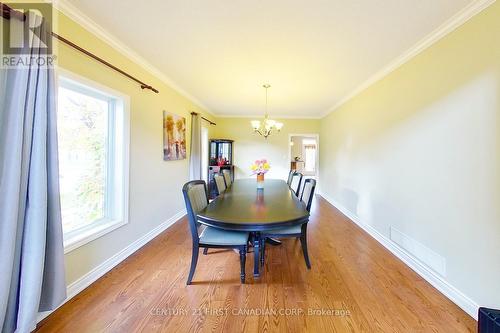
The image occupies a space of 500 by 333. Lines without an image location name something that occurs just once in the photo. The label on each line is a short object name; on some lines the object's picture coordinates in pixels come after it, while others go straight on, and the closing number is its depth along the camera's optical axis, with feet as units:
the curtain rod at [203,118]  14.58
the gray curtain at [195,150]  14.34
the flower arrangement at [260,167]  9.71
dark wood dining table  5.73
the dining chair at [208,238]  6.50
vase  10.00
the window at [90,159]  6.22
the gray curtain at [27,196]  4.18
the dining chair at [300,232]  7.23
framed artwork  11.14
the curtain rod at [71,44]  4.27
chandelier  12.34
